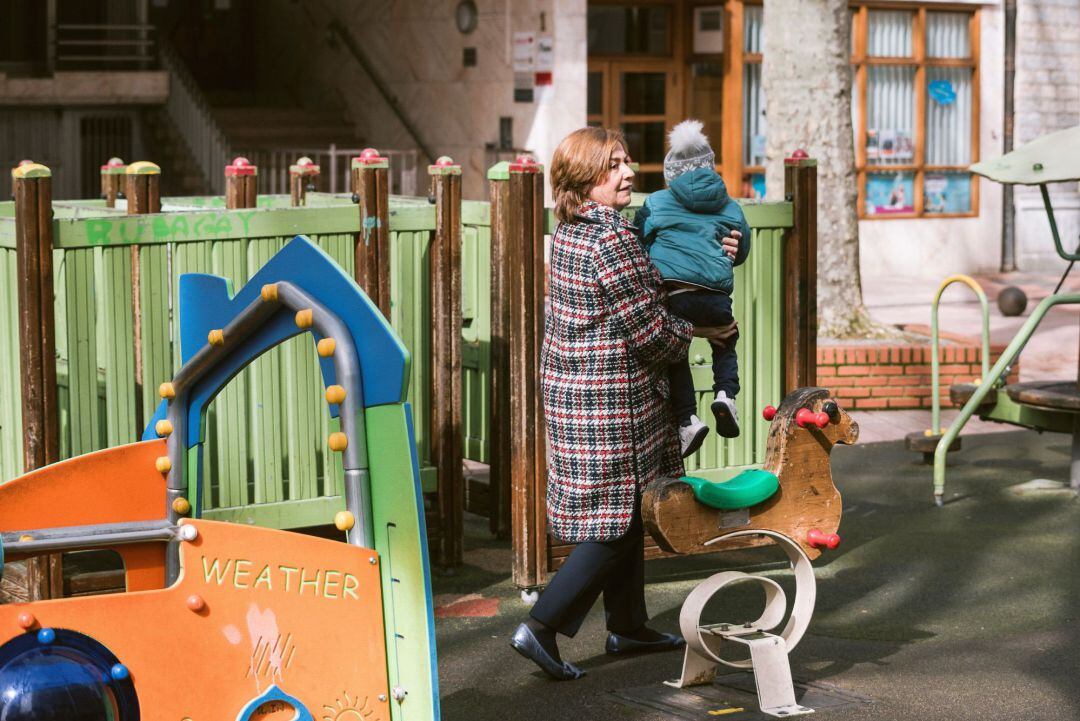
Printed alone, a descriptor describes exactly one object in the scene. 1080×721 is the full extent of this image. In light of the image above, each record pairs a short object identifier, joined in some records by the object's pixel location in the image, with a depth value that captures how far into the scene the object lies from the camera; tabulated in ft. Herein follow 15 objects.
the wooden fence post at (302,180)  27.96
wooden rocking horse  17.52
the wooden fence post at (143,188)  24.82
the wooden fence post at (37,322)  19.63
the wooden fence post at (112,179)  29.84
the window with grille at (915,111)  69.41
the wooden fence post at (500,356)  23.52
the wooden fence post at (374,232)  22.36
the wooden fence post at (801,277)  23.52
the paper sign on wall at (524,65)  64.90
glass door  68.64
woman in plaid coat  17.88
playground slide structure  12.64
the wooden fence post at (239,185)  27.20
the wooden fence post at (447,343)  23.48
